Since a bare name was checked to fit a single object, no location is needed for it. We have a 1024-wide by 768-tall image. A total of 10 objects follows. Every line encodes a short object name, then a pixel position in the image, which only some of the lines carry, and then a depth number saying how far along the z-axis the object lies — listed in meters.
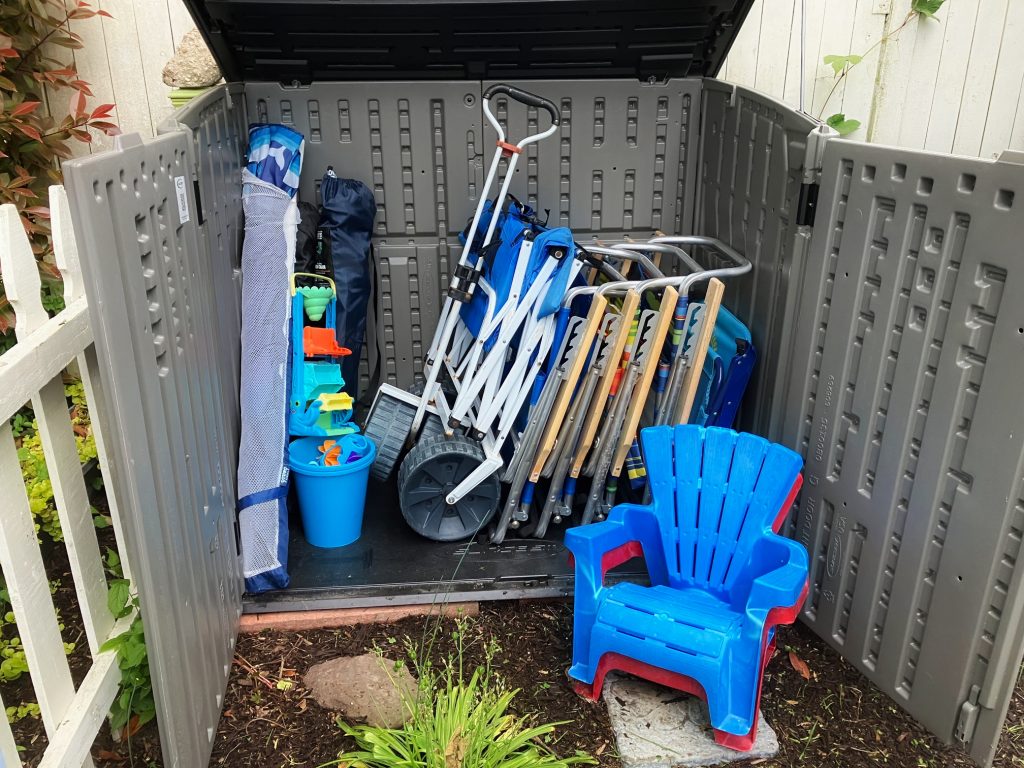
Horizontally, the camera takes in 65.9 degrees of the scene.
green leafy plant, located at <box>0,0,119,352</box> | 3.30
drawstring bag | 3.03
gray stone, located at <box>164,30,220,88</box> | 3.38
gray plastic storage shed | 1.72
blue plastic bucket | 2.72
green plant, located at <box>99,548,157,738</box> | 1.76
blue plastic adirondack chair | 2.04
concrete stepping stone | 2.08
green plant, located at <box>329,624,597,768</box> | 1.85
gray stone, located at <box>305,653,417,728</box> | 2.17
